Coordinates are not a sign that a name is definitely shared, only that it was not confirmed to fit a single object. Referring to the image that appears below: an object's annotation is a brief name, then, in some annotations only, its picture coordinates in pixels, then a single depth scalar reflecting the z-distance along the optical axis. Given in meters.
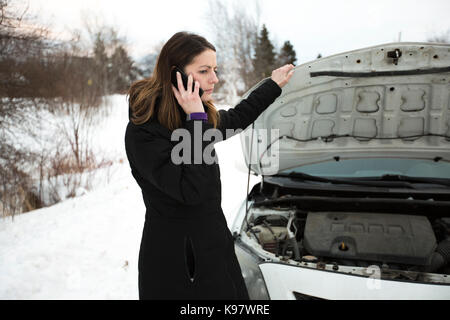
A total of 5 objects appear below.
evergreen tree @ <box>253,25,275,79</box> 19.92
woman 1.08
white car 1.61
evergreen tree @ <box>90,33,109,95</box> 12.88
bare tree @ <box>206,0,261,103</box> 19.12
